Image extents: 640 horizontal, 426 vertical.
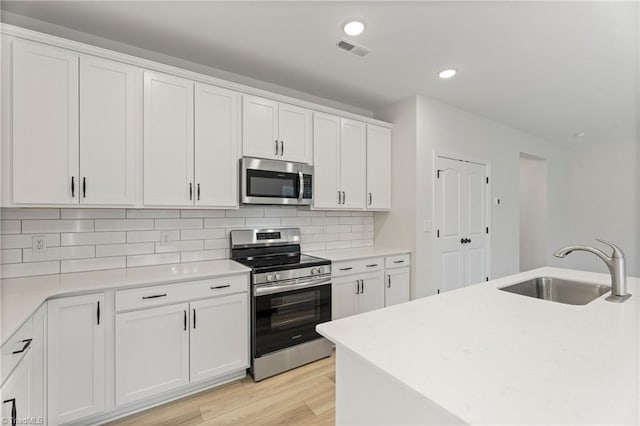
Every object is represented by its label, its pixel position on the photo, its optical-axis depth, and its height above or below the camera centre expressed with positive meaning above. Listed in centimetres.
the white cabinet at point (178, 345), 191 -93
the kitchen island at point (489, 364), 70 -46
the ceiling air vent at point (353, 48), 235 +137
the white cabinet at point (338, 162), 308 +56
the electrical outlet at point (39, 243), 203 -21
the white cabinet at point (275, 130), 264 +79
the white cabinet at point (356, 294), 286 -83
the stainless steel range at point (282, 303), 237 -78
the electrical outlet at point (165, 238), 249 -21
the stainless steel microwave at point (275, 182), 259 +29
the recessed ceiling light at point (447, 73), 281 +137
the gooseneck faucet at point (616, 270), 155 -31
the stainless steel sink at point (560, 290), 183 -51
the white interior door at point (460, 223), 364 -14
